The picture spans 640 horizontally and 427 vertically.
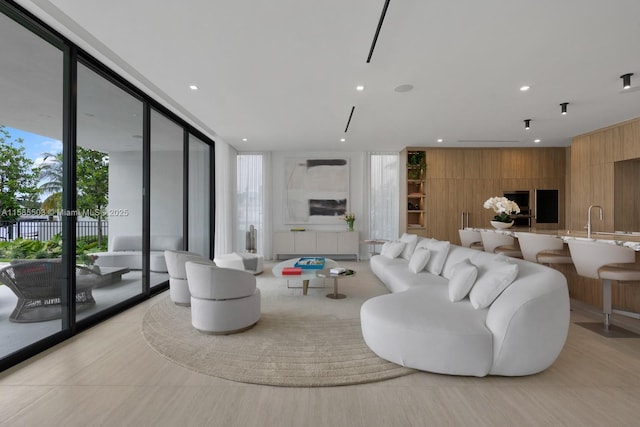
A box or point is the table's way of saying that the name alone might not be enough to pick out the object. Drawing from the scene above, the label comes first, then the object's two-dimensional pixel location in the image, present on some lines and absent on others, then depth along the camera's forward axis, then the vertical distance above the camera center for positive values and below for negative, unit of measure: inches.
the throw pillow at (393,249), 194.6 -25.3
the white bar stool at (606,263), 110.4 -21.2
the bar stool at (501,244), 170.0 -19.3
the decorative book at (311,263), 161.2 -30.1
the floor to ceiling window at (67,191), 91.1 +9.3
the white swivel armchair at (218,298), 107.3 -32.6
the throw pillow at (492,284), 91.9 -23.4
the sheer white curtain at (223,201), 255.1 +10.7
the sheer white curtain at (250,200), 291.0 +13.2
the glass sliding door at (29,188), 89.1 +8.5
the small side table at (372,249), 289.0 -37.3
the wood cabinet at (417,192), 270.2 +21.2
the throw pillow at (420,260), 152.8 -25.4
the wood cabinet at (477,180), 265.7 +30.2
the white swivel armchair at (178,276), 142.6 -31.8
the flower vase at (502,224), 189.8 -7.9
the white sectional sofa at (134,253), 133.7 -20.3
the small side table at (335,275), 148.9 -32.3
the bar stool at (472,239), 203.3 -19.1
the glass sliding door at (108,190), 118.7 +10.7
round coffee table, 149.4 -31.8
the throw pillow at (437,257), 148.3 -23.1
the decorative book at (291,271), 147.3 -30.4
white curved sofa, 78.4 -33.7
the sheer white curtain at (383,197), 294.2 +16.2
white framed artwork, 295.1 +23.5
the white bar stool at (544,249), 141.2 -18.6
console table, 282.8 -28.8
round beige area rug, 82.7 -46.6
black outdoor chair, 93.4 -25.5
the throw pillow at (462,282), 102.3 -25.1
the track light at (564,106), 165.2 +61.6
